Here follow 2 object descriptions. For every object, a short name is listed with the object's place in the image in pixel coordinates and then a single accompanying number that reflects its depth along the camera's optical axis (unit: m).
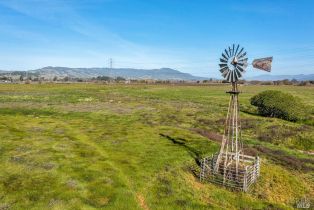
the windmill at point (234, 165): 23.13
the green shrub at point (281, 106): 52.45
